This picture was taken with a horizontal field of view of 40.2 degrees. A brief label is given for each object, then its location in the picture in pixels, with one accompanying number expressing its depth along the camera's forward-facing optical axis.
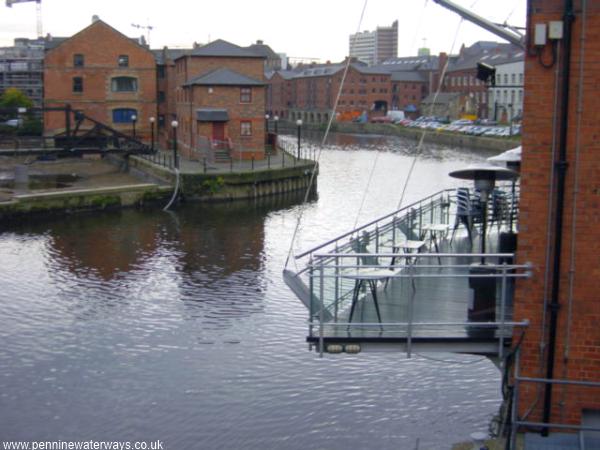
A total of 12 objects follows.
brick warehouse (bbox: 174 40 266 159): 42.25
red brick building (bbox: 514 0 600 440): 7.70
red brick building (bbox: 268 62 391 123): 108.81
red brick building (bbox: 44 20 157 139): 51.47
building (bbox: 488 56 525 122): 79.69
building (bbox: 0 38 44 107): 87.88
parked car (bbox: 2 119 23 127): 57.17
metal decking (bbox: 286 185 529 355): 8.41
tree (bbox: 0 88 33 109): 65.96
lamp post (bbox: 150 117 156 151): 44.09
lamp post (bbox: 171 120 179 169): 35.11
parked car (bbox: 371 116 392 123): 103.88
